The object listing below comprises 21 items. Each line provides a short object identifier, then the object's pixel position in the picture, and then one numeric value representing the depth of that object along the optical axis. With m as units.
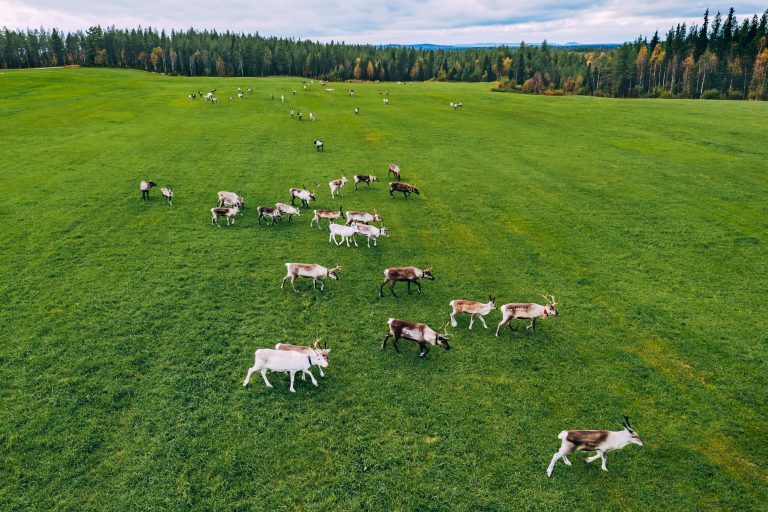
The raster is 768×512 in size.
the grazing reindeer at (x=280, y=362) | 14.44
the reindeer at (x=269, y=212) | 27.92
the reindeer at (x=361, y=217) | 27.41
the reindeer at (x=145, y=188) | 32.03
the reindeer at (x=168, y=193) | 31.27
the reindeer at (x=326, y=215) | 27.32
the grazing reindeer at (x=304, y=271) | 20.31
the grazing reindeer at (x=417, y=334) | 16.06
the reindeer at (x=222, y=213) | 27.80
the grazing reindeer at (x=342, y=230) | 25.27
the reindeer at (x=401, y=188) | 34.19
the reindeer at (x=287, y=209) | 28.51
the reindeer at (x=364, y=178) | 35.94
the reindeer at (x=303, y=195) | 31.00
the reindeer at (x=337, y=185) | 33.47
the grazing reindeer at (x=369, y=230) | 25.36
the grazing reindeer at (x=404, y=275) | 20.33
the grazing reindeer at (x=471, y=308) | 17.94
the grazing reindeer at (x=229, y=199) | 29.78
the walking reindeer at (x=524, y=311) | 17.62
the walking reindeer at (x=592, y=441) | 11.88
